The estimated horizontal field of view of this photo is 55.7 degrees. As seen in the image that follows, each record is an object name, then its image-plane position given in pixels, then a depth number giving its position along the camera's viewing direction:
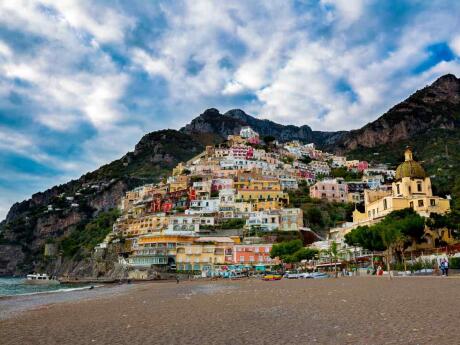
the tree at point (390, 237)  46.41
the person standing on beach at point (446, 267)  32.39
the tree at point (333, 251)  57.68
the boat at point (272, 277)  52.41
